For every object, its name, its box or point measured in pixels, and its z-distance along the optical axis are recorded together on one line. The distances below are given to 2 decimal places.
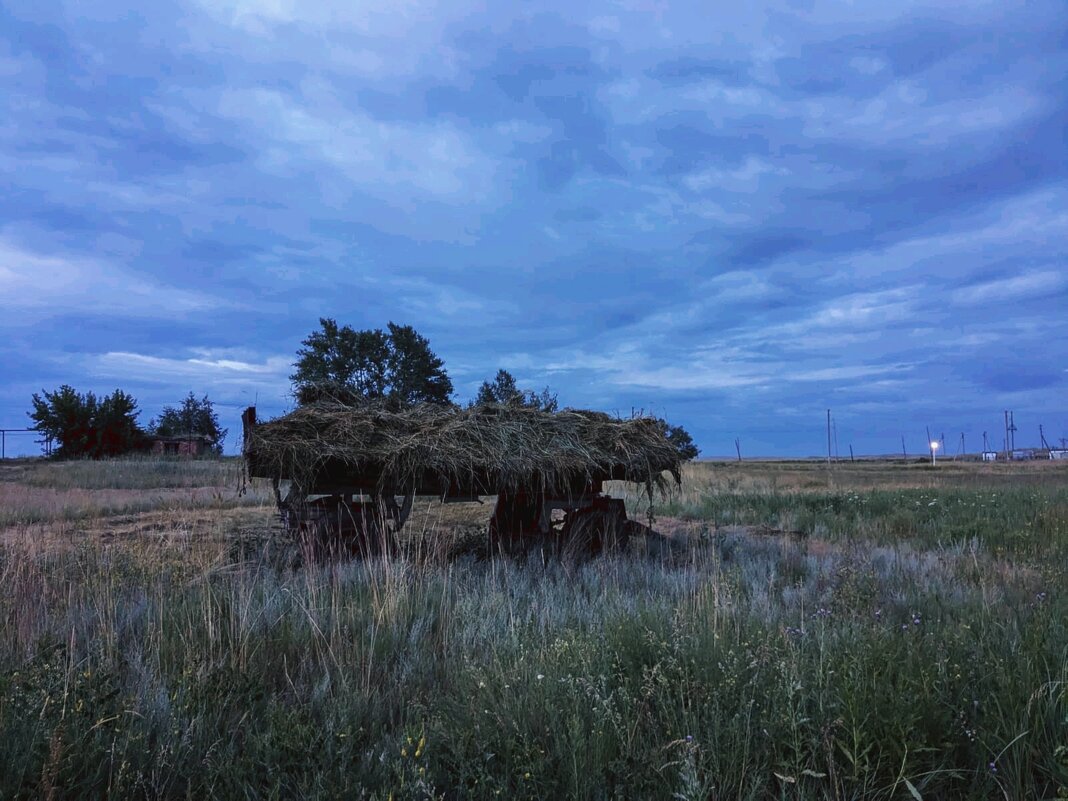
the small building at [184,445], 43.56
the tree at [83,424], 41.06
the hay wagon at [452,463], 7.67
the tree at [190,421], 52.31
